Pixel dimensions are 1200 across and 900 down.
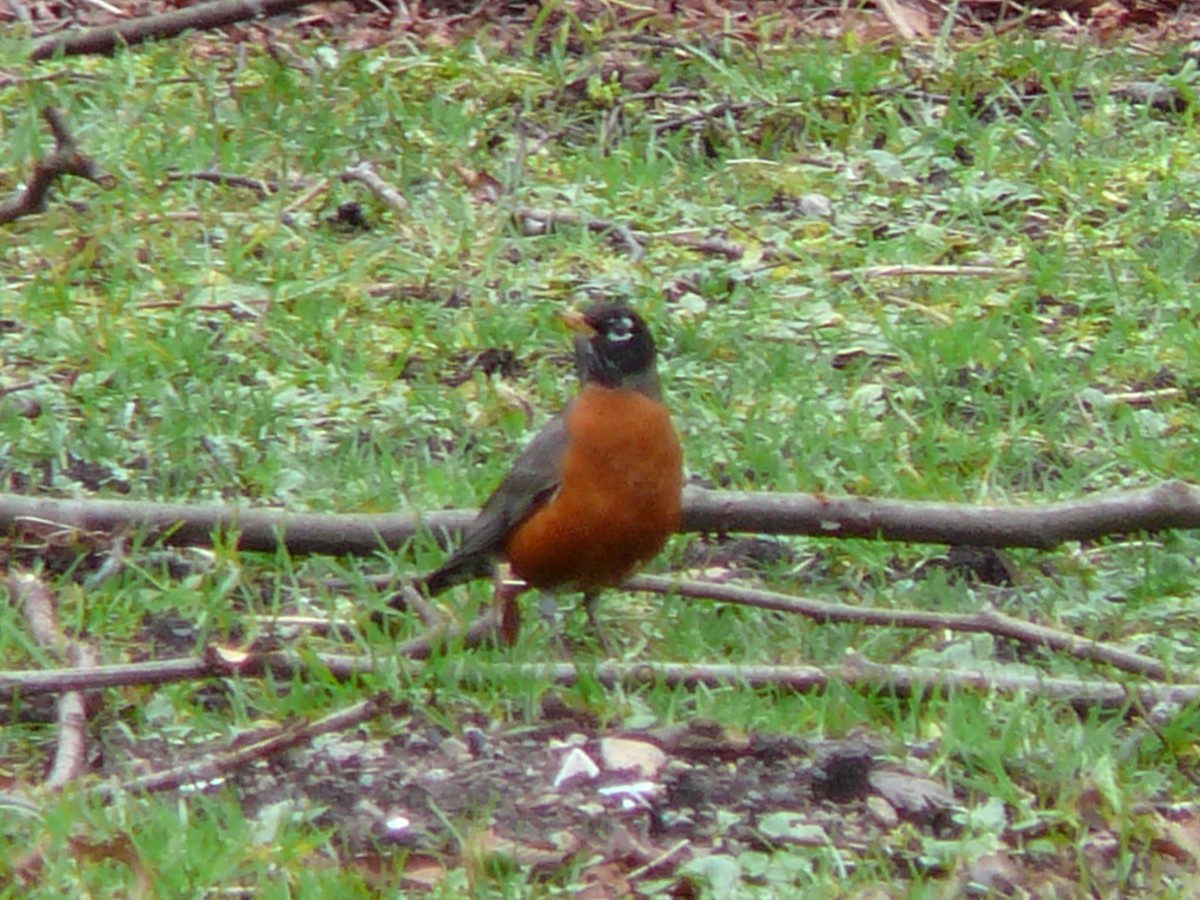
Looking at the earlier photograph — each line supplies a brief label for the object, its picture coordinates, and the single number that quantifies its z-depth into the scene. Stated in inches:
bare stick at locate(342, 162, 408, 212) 488.4
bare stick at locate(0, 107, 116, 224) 376.5
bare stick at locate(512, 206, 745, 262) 476.1
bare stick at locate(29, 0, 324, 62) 553.6
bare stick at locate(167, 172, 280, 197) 491.8
